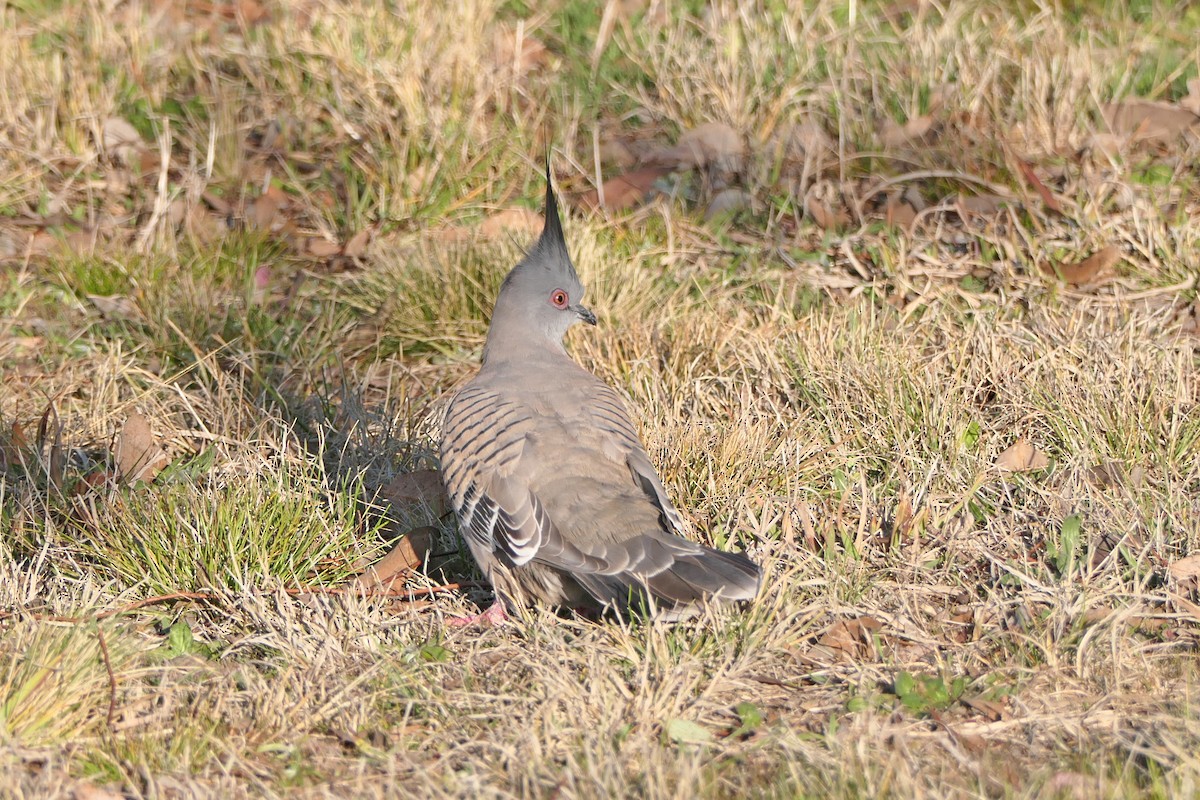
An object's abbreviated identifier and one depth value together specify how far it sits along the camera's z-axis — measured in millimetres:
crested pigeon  7145
